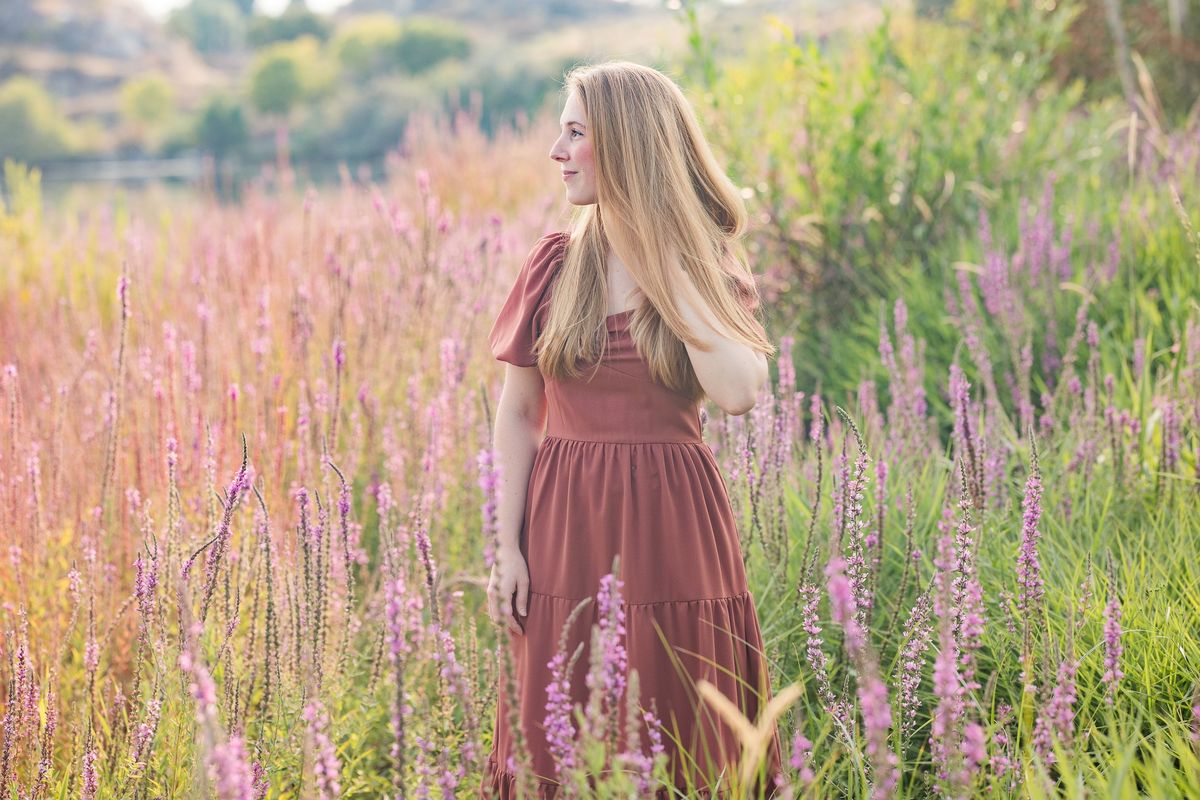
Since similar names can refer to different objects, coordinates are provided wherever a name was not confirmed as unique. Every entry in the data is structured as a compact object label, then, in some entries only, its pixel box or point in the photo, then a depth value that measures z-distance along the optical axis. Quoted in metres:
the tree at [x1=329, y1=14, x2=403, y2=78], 92.20
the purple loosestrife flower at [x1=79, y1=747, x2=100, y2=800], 4.61
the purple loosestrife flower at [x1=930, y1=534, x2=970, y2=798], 4.24
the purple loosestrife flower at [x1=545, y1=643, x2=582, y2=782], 4.47
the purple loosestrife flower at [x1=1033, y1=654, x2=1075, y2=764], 4.40
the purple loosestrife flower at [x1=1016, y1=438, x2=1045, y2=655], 4.60
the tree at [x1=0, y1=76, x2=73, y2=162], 78.58
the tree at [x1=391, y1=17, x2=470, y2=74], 89.72
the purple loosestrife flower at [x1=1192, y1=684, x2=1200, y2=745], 4.42
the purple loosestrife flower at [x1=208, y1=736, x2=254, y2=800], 4.11
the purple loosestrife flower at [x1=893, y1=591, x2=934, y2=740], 4.71
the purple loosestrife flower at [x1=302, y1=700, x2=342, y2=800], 4.24
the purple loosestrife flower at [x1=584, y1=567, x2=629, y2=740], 4.27
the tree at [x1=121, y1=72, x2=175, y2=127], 86.60
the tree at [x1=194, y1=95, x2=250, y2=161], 70.41
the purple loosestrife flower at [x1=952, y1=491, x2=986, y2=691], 4.52
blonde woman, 4.75
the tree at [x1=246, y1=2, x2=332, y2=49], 126.39
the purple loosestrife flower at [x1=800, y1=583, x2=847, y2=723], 4.71
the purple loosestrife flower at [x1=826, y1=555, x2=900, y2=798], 4.11
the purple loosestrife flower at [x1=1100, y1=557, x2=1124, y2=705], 4.45
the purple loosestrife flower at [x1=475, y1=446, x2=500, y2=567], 4.32
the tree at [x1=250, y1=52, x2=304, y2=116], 83.52
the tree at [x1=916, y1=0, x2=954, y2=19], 21.05
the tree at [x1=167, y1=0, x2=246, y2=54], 148.48
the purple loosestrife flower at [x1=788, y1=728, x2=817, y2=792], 4.25
